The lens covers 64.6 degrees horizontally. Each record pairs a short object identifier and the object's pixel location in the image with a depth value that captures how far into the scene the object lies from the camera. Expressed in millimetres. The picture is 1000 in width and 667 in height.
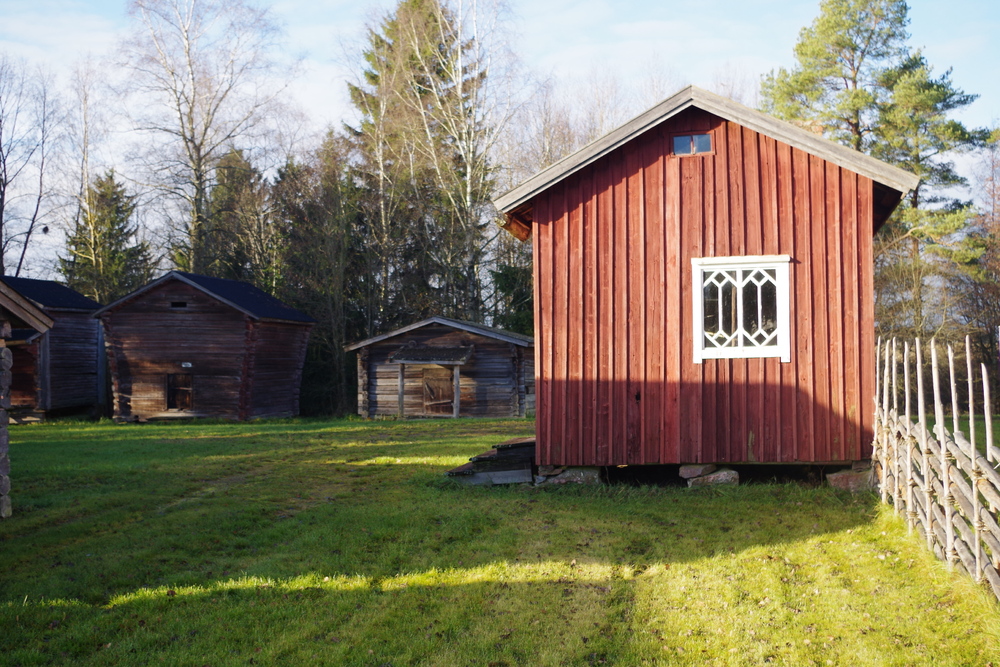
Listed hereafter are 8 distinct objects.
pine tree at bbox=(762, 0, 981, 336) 29734
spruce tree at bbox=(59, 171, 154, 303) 38406
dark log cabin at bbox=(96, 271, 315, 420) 27578
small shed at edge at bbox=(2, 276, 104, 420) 29156
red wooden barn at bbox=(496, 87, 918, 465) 11094
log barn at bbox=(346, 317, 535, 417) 27375
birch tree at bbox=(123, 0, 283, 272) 34000
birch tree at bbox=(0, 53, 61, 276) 38312
